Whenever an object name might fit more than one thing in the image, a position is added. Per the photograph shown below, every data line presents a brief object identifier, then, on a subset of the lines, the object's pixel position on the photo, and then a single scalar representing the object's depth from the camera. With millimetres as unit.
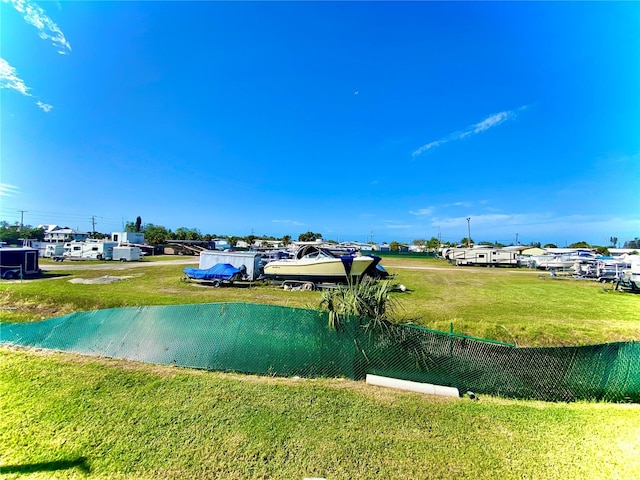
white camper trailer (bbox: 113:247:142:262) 32344
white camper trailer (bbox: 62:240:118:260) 33094
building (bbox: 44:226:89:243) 73500
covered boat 16016
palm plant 5621
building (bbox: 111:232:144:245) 49156
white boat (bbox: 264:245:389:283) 15648
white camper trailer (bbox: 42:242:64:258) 32750
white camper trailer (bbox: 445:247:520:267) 33988
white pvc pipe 4996
